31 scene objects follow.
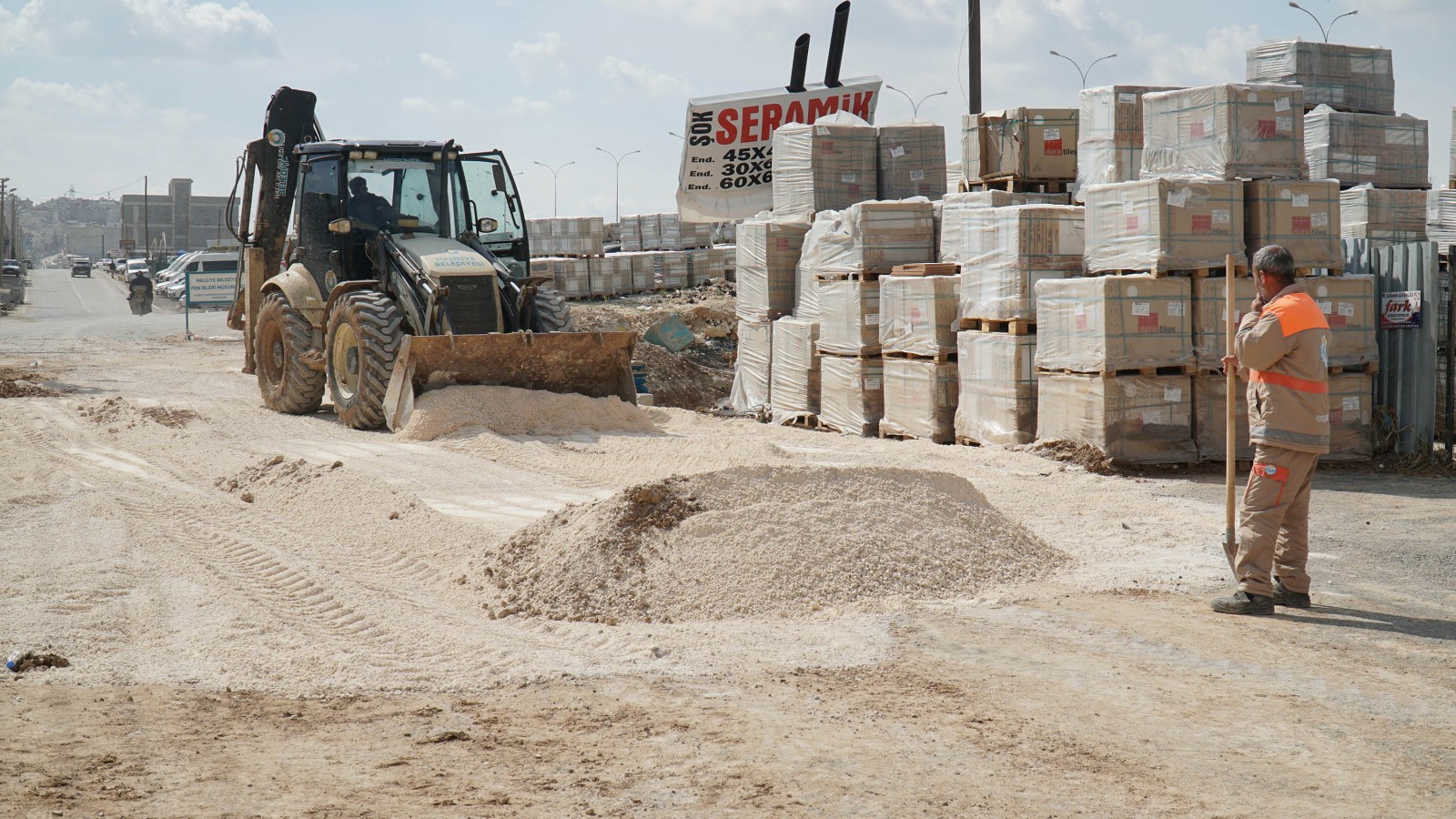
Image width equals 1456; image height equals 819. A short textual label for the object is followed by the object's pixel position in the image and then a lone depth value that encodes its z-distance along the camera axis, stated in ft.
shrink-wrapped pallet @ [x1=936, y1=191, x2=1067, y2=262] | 38.42
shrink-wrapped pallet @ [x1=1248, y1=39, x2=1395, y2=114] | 43.98
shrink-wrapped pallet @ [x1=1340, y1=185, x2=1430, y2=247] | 43.39
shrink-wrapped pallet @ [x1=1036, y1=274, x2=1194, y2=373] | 33.24
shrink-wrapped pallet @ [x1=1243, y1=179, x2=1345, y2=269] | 34.55
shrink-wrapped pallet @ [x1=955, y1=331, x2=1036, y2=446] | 36.55
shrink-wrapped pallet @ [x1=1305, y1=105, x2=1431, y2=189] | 43.34
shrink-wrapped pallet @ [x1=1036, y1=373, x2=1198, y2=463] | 33.63
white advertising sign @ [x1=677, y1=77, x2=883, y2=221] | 77.82
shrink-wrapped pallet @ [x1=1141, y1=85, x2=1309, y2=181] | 34.50
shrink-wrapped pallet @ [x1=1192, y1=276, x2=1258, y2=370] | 33.88
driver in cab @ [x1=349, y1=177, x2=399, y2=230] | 43.65
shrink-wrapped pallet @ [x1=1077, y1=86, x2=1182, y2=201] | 37.63
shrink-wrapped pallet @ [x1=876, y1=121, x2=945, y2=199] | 49.39
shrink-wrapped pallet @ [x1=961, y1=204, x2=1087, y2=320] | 36.52
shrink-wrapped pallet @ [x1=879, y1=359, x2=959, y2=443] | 39.47
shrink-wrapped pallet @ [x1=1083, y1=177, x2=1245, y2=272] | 33.40
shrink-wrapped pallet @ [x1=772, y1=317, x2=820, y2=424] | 46.01
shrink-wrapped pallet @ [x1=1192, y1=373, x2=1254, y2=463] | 34.19
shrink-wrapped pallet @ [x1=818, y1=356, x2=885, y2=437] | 42.55
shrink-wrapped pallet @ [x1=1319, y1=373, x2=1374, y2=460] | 34.91
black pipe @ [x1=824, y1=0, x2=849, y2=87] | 78.84
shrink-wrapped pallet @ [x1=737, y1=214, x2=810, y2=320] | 48.55
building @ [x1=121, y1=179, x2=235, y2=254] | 344.69
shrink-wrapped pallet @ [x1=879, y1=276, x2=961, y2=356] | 39.29
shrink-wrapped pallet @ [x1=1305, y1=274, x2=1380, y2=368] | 34.83
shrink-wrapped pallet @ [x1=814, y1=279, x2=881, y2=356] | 42.45
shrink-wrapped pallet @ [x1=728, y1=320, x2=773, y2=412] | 49.44
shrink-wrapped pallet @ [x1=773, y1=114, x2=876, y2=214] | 48.55
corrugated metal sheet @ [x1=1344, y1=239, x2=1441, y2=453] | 35.47
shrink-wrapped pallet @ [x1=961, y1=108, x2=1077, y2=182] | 43.73
